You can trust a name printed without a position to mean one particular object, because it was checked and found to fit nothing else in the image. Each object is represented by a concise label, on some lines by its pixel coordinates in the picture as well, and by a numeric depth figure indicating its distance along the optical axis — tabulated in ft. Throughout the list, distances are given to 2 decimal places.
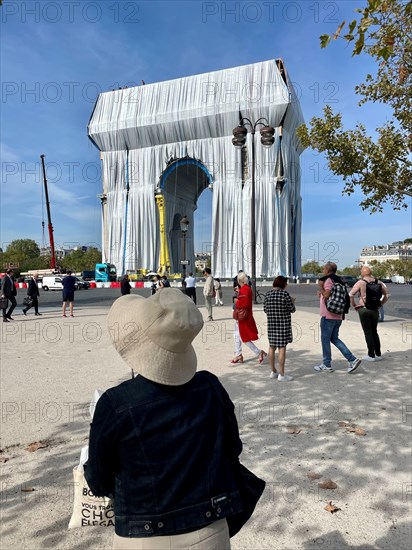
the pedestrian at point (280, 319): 19.71
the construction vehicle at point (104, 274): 136.46
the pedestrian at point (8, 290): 40.09
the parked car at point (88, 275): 150.99
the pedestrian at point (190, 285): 50.14
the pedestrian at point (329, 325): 21.07
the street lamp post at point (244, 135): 50.03
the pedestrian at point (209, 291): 41.57
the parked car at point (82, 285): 114.62
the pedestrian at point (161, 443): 4.44
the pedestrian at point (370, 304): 23.36
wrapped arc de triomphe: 127.34
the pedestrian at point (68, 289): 43.66
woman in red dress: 22.70
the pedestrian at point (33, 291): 43.94
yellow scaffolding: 142.20
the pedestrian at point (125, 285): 54.49
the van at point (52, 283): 113.29
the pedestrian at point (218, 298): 56.72
